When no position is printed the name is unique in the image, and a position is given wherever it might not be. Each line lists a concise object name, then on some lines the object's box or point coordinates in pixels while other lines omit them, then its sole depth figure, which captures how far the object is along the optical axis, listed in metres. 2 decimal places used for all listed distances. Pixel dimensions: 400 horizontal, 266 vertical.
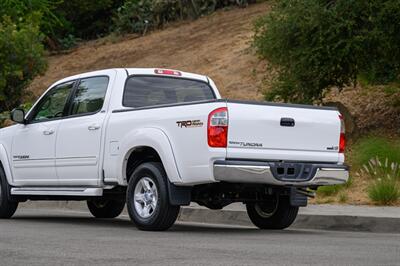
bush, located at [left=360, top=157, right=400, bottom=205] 14.13
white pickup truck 10.12
